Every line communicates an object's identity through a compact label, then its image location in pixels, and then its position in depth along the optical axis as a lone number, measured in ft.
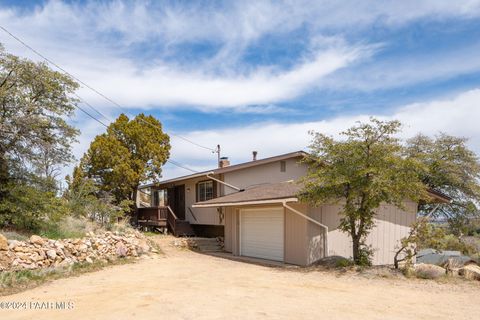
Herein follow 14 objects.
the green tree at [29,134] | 44.42
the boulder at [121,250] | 48.67
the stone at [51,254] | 40.80
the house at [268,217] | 46.55
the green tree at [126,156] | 79.66
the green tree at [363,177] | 39.34
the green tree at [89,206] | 57.00
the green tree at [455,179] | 78.07
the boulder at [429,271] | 36.99
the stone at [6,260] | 37.01
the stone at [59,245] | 42.29
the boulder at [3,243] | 37.79
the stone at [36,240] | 40.88
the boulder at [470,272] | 36.42
